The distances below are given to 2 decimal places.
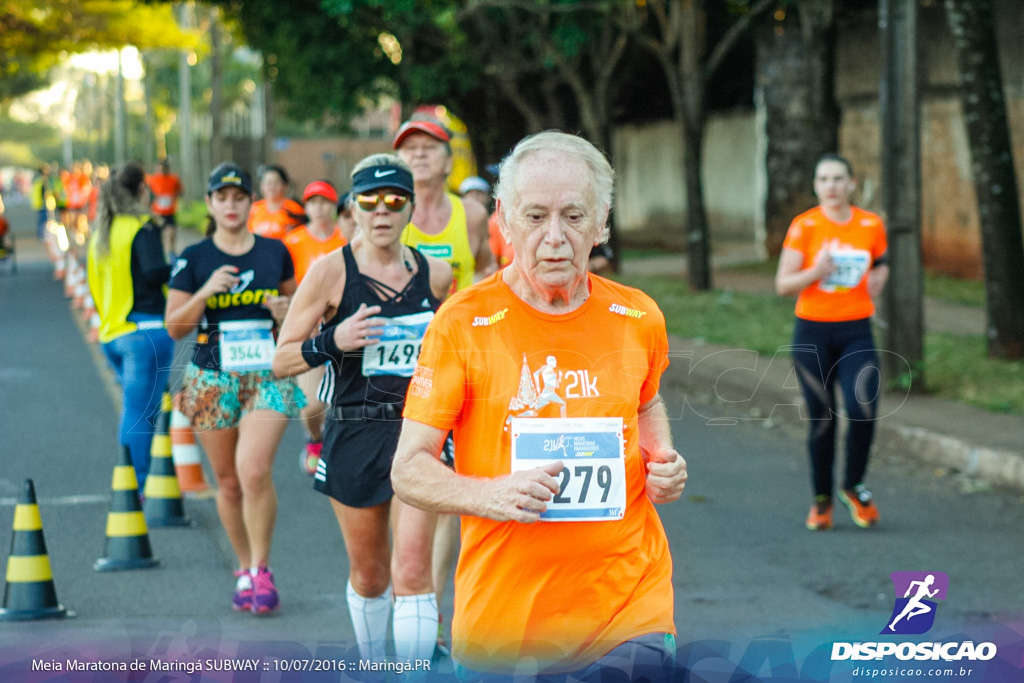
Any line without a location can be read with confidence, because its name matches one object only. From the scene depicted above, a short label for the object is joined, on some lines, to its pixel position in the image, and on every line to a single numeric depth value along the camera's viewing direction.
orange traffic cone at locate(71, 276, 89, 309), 37.43
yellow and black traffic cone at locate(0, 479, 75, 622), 10.96
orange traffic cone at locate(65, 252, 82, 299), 40.12
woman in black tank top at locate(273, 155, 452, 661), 8.94
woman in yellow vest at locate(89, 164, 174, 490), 14.68
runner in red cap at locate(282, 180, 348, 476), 17.89
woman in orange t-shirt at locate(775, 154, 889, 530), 13.87
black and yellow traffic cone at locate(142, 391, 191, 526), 14.47
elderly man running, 5.76
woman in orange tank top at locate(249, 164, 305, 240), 21.00
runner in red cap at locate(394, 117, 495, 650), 11.12
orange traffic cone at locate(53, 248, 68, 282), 48.11
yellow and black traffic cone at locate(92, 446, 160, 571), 12.68
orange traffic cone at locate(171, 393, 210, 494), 16.02
